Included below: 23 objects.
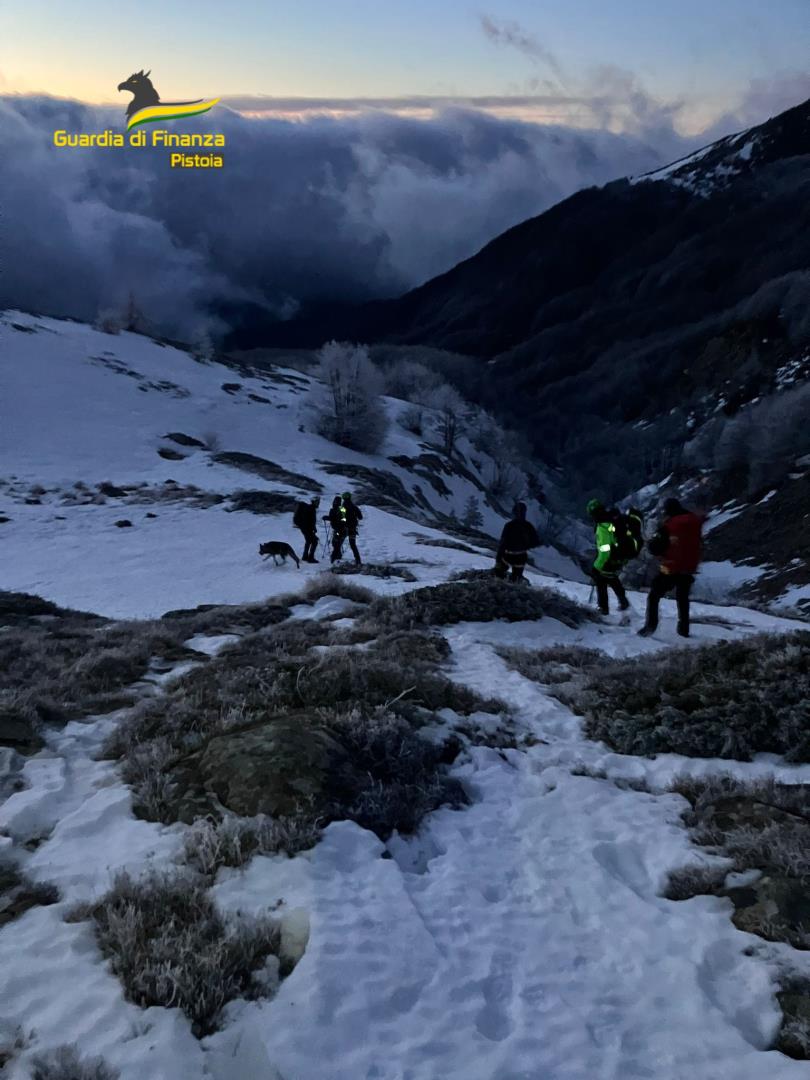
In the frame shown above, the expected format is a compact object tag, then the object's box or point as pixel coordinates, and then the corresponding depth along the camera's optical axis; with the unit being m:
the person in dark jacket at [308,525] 20.34
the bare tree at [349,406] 59.47
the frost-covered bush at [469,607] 10.95
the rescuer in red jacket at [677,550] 10.41
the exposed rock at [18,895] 3.40
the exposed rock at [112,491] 33.37
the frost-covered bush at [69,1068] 2.38
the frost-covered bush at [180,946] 2.77
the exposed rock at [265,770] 4.30
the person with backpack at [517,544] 13.74
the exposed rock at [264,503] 29.17
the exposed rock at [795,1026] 2.66
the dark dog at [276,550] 20.09
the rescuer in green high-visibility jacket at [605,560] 11.82
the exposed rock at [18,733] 5.62
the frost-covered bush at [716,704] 5.63
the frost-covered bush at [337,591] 13.37
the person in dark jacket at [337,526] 19.08
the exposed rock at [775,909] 3.24
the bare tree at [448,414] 81.81
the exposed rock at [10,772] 4.83
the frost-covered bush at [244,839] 3.76
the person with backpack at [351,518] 19.02
